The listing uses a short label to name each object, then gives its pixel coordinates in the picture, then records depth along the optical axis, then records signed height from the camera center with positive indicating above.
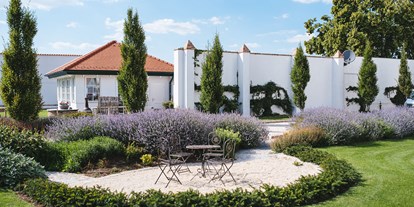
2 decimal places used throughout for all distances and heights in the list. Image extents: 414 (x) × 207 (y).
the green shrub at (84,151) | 8.14 -1.20
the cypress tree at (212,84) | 16.42 +0.42
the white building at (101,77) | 21.58 +1.00
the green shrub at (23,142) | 8.26 -0.99
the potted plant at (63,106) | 20.00 -0.56
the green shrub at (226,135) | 9.68 -1.00
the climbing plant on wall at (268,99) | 20.69 -0.27
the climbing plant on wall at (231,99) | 19.47 -0.25
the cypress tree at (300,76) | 20.38 +0.91
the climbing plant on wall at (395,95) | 24.88 -0.12
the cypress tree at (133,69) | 15.05 +0.98
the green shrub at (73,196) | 5.23 -1.38
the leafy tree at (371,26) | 29.03 +5.04
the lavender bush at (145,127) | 9.30 -0.80
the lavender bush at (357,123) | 11.32 -0.91
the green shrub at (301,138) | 10.21 -1.19
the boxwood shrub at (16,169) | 6.58 -1.28
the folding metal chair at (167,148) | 8.73 -1.22
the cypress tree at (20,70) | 12.55 +0.81
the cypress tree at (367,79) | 22.50 +0.81
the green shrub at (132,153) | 8.80 -1.30
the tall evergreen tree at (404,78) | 24.32 +0.93
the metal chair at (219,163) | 7.09 -1.44
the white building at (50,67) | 35.38 +2.58
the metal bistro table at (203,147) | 7.19 -0.96
